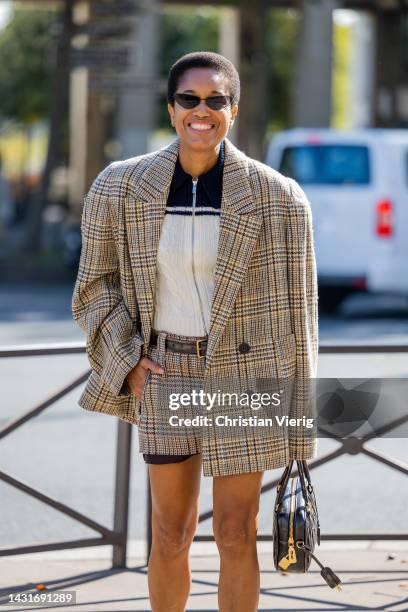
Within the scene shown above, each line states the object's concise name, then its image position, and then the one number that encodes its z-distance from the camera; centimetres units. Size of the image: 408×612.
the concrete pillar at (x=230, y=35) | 3318
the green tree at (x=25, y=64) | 4891
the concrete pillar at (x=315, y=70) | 2570
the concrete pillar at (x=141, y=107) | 2578
